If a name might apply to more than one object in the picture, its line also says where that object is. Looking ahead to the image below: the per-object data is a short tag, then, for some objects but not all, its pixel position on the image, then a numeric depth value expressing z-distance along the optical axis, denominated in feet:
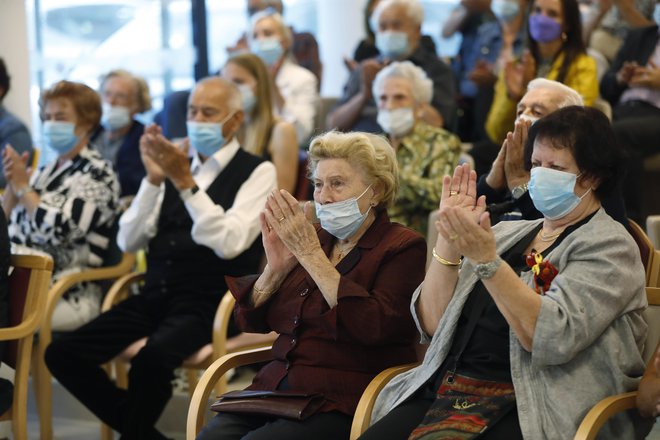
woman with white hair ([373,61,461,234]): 27.23
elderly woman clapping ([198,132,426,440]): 17.77
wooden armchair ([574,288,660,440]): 14.69
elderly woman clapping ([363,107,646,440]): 15.21
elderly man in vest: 24.29
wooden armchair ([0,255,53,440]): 22.42
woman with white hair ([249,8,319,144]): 35.73
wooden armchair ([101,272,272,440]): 23.69
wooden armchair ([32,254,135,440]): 26.13
